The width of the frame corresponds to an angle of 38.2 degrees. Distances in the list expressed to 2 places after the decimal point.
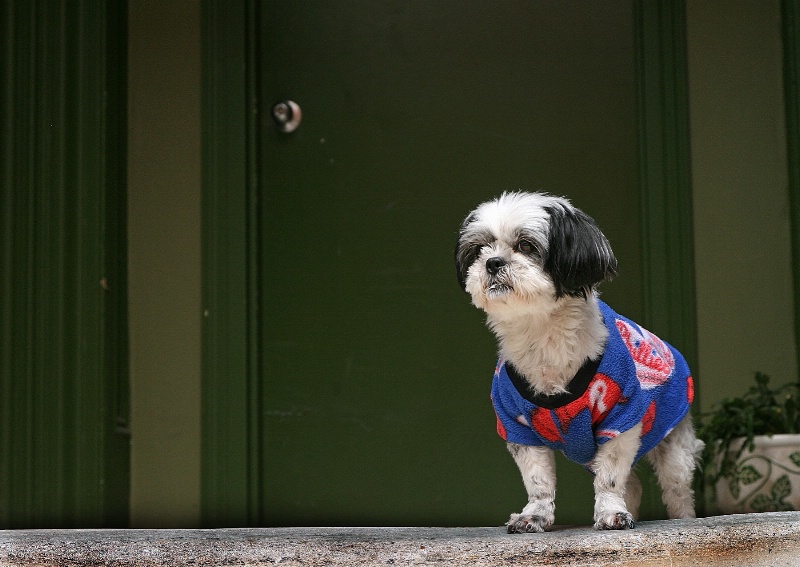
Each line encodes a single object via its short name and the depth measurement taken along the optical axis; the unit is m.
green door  4.42
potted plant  3.71
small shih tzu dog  2.67
